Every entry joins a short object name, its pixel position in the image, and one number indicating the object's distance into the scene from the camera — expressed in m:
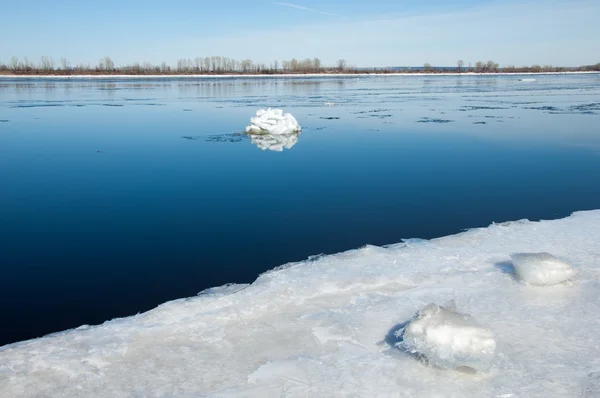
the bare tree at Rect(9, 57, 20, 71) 83.64
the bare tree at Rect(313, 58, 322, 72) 101.93
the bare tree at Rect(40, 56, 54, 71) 86.46
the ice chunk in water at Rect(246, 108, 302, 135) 14.63
